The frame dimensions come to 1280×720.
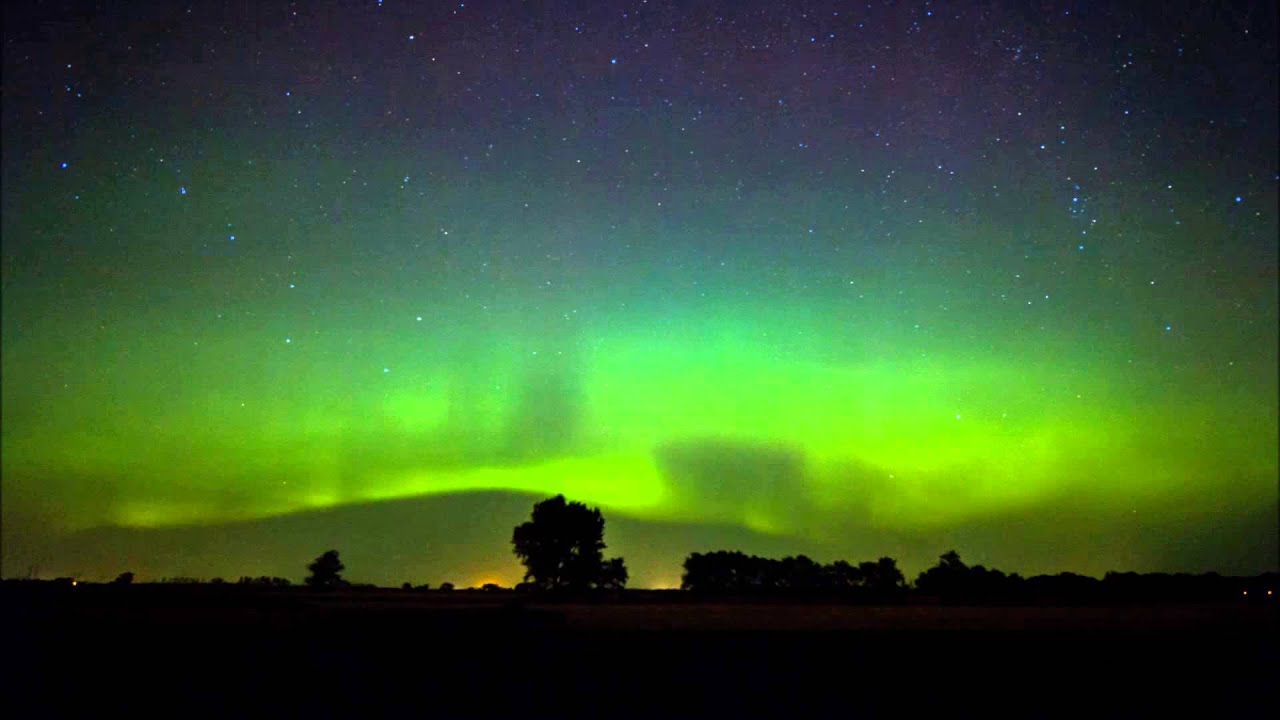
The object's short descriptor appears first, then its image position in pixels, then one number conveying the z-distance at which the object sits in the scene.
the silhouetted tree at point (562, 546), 69.06
